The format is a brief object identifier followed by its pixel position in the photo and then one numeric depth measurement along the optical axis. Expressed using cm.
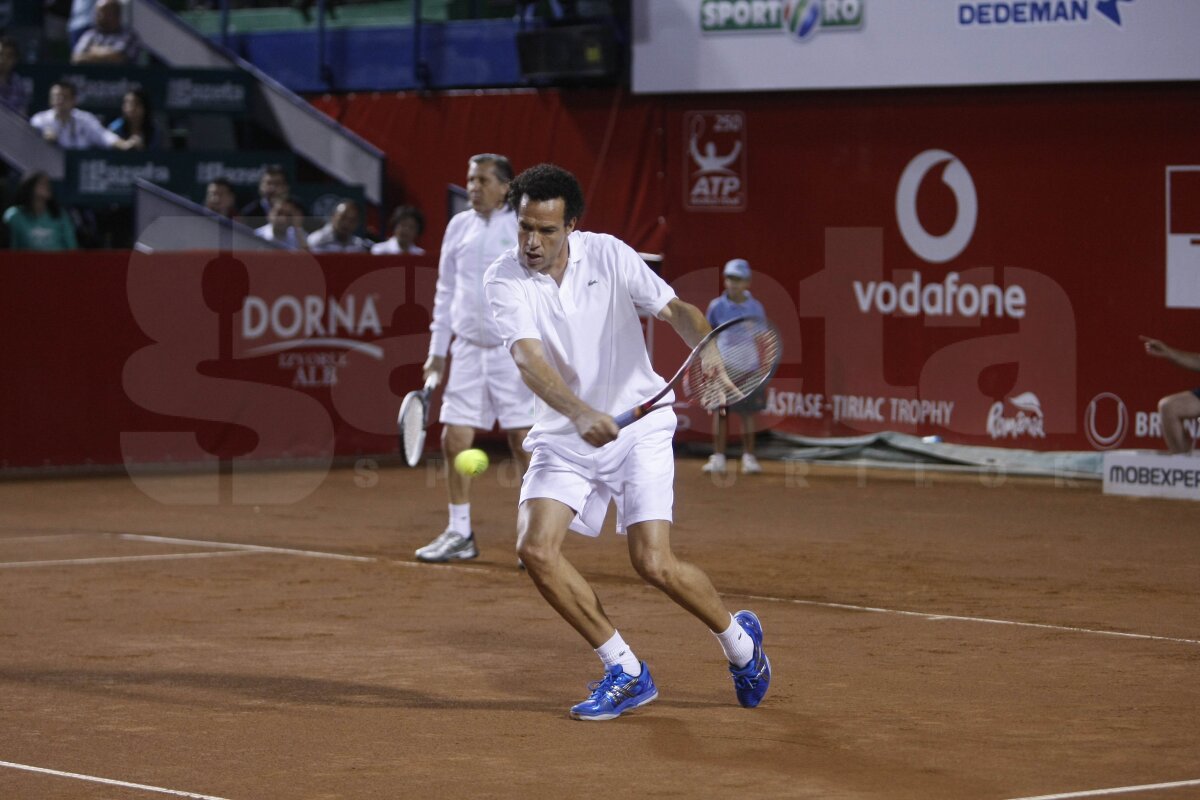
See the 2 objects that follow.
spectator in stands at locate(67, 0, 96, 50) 2068
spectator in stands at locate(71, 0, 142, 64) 1975
